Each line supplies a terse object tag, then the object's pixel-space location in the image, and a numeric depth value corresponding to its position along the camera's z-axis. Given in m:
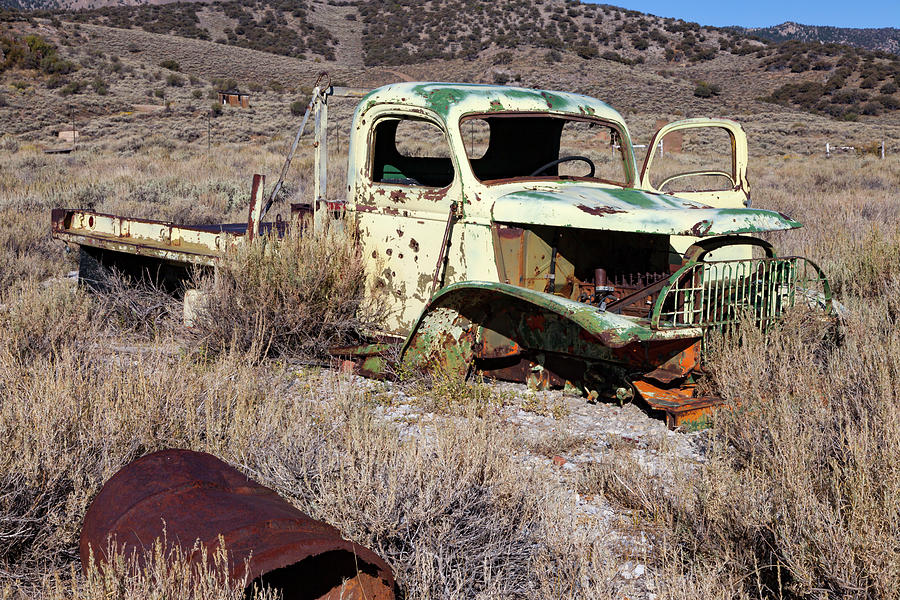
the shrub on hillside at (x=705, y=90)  46.22
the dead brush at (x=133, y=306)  6.16
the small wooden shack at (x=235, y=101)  33.84
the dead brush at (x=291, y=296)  5.34
